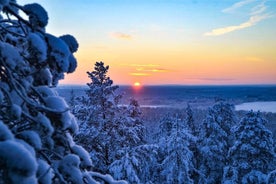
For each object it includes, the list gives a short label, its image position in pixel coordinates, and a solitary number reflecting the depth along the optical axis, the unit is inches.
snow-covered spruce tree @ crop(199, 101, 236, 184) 988.6
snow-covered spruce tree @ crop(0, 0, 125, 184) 47.0
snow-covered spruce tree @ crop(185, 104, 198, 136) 1346.3
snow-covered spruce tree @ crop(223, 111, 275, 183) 754.2
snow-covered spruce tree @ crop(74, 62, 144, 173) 518.6
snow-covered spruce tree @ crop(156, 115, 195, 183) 840.9
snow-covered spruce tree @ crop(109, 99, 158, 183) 480.4
